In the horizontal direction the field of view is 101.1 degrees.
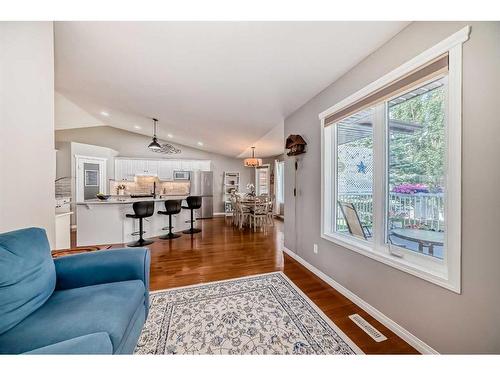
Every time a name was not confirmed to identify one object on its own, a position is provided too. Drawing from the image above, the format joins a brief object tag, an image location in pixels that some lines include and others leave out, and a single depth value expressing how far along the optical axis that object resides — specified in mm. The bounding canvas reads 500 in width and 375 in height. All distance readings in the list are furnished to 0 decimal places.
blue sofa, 920
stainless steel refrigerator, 7461
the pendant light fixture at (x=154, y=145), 4895
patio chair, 2159
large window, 1293
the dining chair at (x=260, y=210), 5578
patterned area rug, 1507
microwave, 7523
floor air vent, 1603
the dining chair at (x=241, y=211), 5727
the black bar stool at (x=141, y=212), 3920
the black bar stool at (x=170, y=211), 4543
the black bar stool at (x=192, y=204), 5051
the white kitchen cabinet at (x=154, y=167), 6910
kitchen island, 4008
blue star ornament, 2156
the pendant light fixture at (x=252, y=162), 6193
